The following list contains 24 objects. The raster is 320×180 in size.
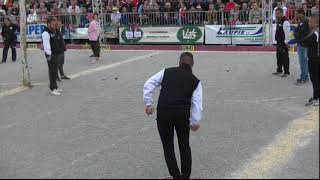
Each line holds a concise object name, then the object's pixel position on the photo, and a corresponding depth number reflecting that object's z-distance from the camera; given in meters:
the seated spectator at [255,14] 23.53
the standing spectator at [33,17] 28.12
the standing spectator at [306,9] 22.09
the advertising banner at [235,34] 23.52
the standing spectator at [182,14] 25.22
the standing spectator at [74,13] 27.16
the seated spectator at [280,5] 23.02
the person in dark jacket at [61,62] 14.42
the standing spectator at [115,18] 26.27
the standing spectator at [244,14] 23.88
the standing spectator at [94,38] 19.95
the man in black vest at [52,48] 13.79
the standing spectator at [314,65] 11.41
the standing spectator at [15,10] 29.80
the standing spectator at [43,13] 27.98
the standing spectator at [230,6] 24.32
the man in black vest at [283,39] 15.14
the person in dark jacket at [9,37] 20.80
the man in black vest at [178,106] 6.92
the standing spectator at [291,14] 22.92
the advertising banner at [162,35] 24.83
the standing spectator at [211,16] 24.66
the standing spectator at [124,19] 26.38
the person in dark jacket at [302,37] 13.20
